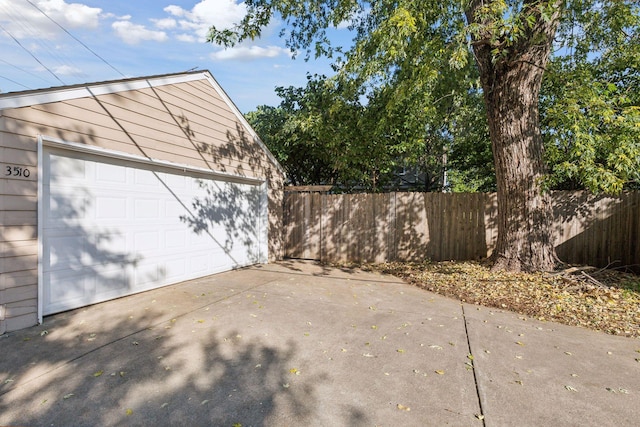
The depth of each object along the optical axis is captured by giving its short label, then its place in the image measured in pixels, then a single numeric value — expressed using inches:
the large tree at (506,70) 198.7
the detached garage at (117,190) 145.8
